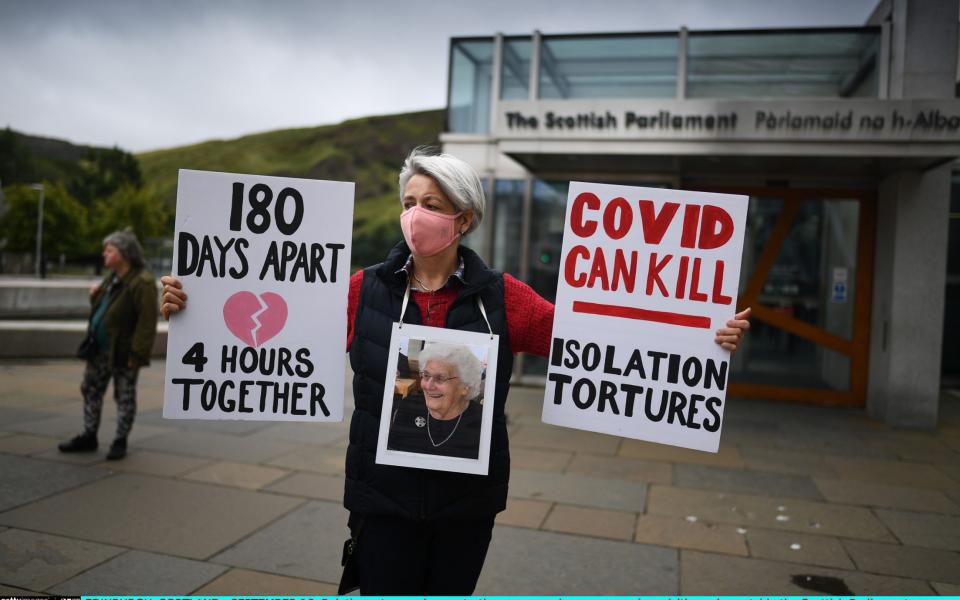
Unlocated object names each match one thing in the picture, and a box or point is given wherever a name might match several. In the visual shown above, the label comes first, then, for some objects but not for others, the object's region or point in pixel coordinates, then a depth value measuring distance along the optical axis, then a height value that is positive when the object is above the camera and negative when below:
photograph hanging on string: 2.18 -0.30
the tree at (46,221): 55.69 +4.07
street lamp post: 50.47 +2.46
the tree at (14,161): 82.06 +12.87
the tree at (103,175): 85.94 +12.44
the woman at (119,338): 6.00 -0.47
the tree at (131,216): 64.31 +5.65
